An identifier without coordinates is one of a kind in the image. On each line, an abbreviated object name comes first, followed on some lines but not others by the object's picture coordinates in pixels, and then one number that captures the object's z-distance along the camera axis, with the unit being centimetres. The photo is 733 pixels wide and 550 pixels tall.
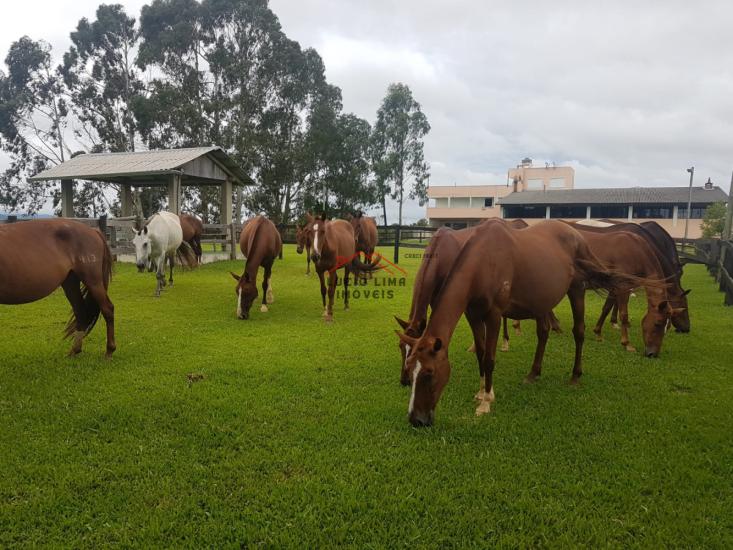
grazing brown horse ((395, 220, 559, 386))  370
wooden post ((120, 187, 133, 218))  1867
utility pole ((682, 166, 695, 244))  3507
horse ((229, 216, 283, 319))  737
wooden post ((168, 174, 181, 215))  1560
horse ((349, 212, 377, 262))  1130
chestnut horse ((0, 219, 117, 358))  439
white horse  934
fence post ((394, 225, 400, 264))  1656
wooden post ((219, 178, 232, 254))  1881
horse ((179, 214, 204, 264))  1438
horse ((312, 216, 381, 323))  756
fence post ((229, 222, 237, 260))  1747
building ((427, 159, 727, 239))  3759
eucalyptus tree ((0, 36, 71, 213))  3061
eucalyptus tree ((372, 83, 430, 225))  3947
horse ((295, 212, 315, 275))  771
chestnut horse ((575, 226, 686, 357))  557
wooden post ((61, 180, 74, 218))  1759
